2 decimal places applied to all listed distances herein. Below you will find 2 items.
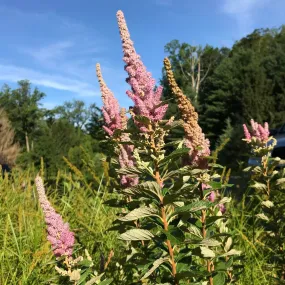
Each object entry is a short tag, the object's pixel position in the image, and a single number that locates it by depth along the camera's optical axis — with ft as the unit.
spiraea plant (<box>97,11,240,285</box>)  1.12
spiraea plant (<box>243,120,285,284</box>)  1.92
